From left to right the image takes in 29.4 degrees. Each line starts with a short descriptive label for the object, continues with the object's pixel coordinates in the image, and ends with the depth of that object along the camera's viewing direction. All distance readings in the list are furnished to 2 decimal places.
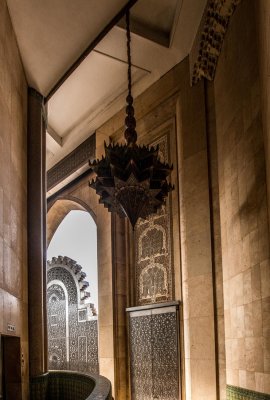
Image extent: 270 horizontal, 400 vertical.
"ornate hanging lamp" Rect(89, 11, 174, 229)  5.91
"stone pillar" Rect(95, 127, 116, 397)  8.47
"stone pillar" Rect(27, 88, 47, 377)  6.24
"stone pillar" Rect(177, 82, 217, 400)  6.39
